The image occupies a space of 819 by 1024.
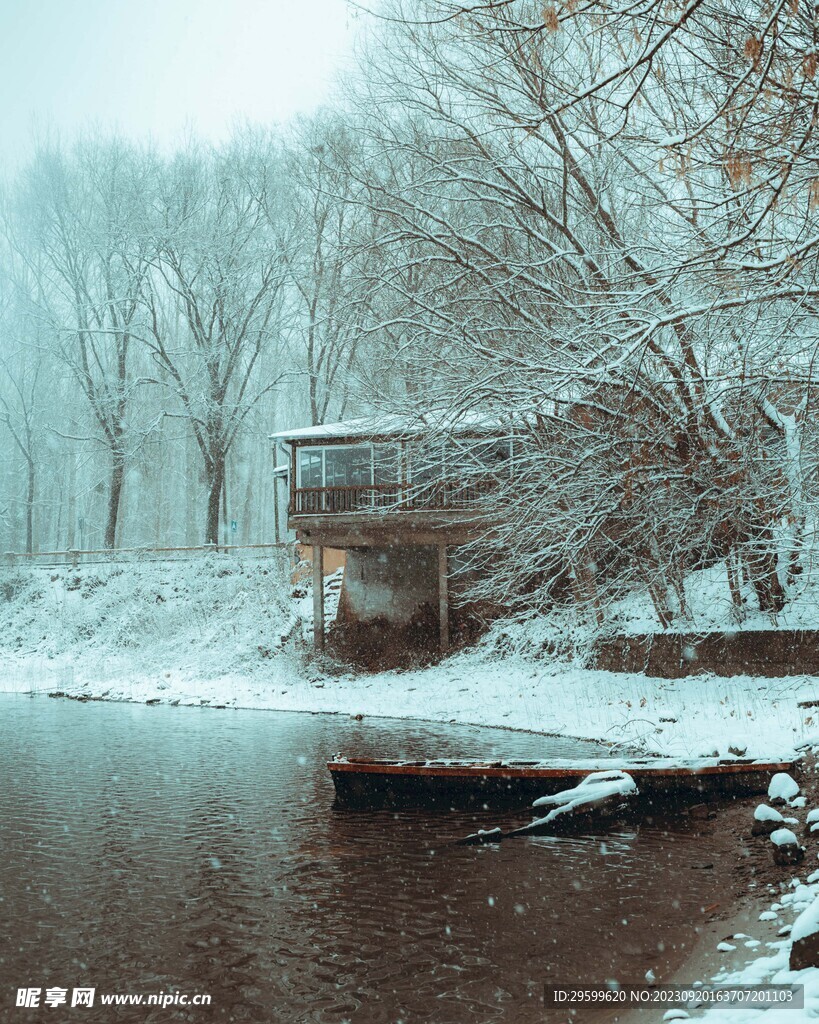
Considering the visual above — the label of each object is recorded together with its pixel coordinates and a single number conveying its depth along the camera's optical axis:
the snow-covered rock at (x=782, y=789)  9.57
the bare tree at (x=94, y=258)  35.22
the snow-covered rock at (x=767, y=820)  8.88
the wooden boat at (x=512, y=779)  10.20
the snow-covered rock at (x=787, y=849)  7.97
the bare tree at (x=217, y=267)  34.44
